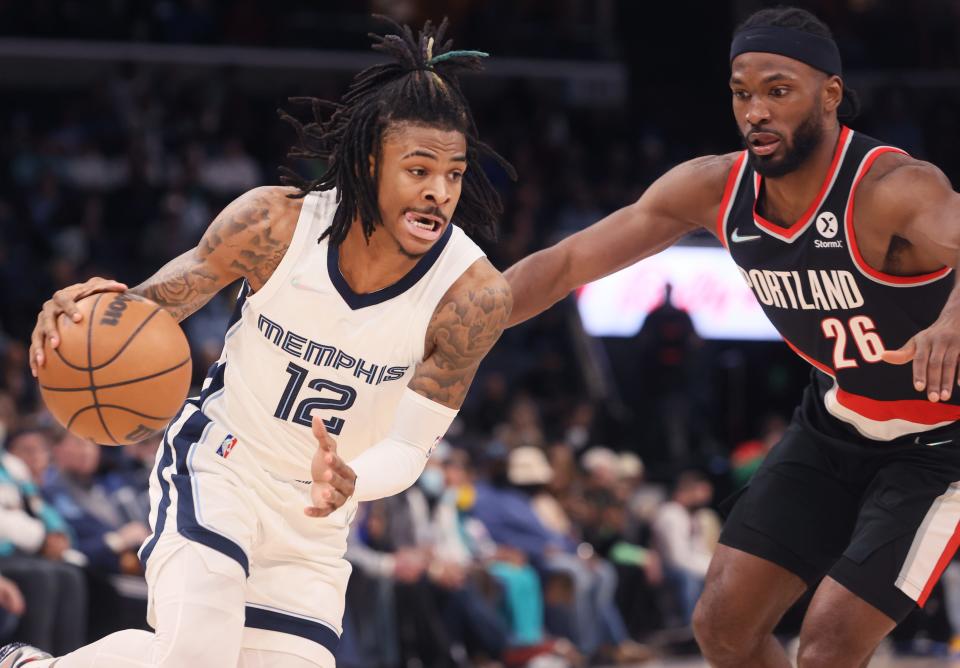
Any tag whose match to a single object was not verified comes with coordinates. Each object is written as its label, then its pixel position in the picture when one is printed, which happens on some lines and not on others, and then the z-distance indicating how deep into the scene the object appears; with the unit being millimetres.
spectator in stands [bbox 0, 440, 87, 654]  15937
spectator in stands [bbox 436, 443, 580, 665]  20531
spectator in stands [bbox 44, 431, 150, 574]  17141
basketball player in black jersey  8961
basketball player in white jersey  8633
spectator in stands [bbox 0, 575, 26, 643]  15258
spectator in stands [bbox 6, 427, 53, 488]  17156
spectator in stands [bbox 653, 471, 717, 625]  23859
